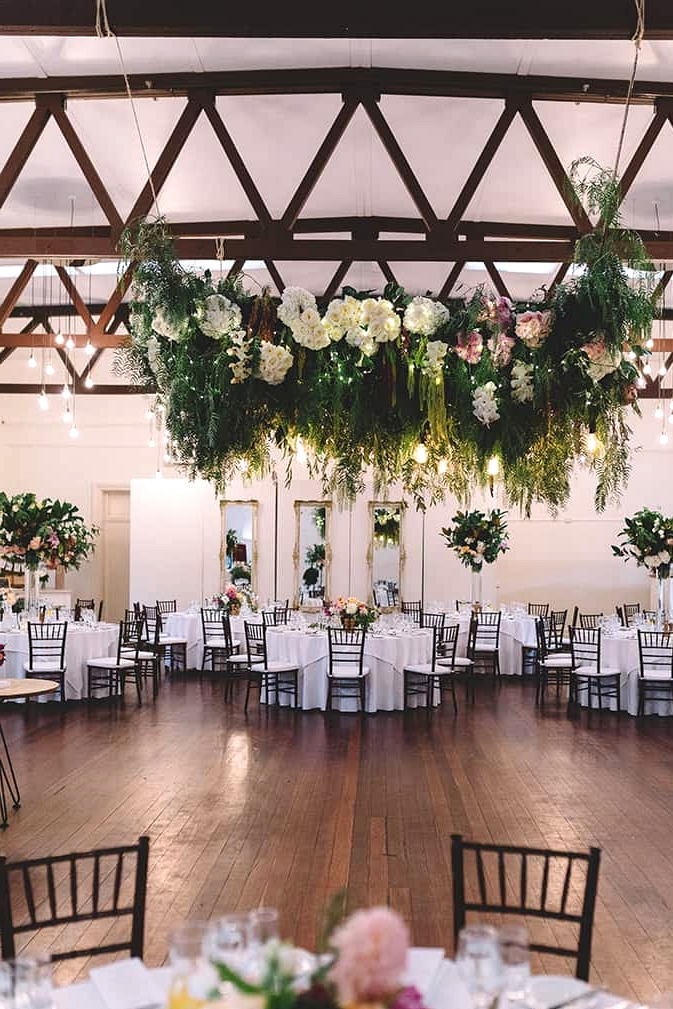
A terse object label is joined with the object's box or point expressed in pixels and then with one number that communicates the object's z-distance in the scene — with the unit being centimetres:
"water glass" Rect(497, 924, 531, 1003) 193
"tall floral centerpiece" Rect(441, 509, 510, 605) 1355
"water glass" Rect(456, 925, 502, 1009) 191
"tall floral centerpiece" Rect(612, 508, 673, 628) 1089
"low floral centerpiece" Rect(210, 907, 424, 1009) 142
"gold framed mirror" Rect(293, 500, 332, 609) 1562
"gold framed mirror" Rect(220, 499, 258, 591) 1583
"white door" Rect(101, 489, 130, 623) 1838
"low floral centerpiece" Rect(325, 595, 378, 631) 1056
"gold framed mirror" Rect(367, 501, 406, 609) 1569
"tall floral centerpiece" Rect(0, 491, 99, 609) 1082
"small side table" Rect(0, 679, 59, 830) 636
